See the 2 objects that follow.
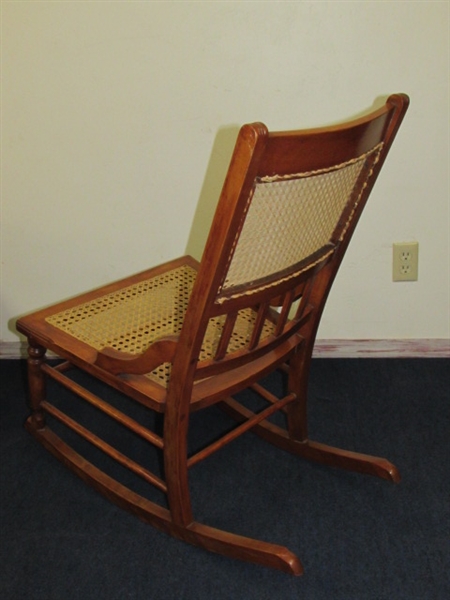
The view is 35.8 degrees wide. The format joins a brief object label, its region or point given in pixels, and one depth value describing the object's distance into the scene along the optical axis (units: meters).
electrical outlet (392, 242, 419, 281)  1.78
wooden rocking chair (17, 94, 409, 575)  0.95
